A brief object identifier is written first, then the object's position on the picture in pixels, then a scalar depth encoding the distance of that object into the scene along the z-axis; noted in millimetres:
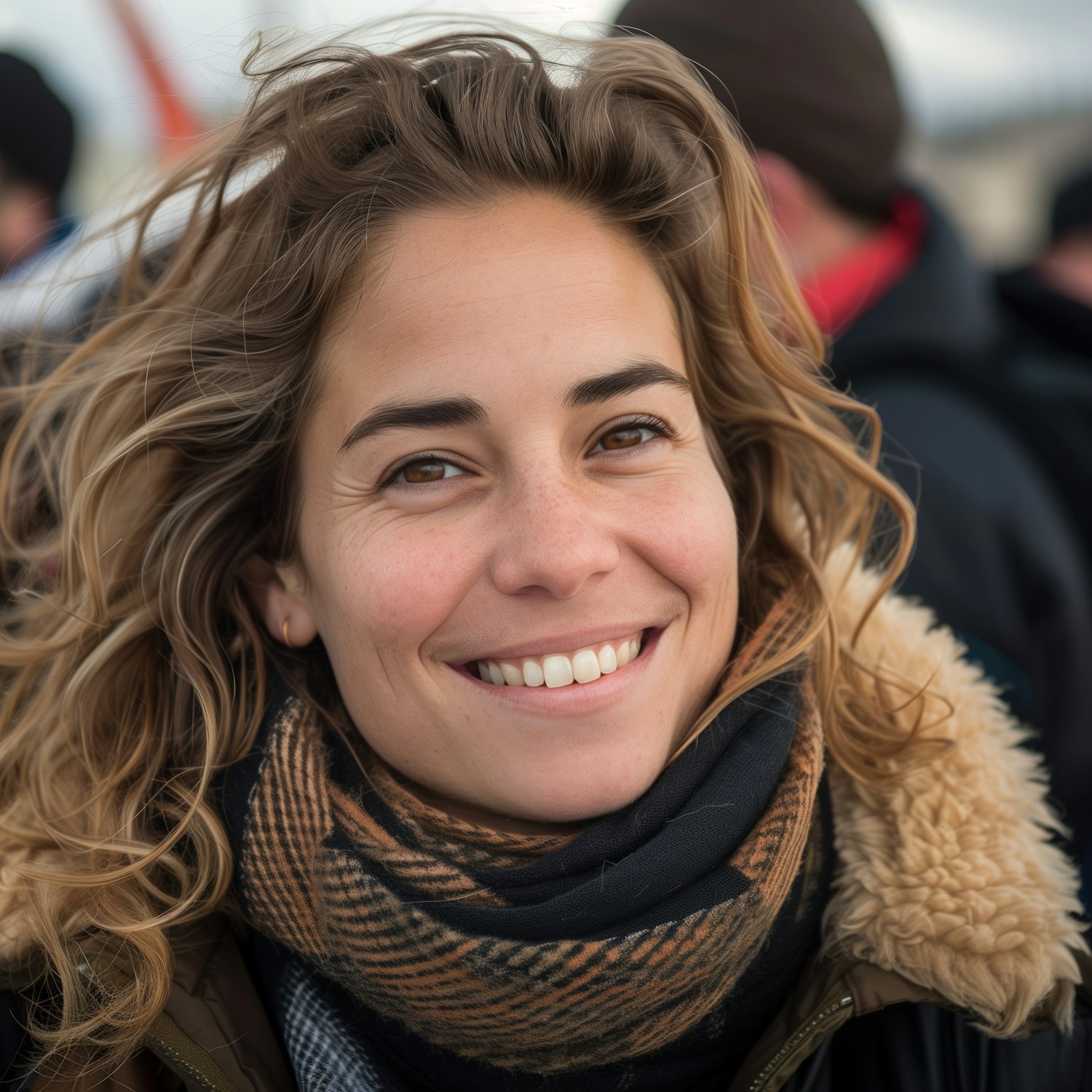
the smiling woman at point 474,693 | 1685
